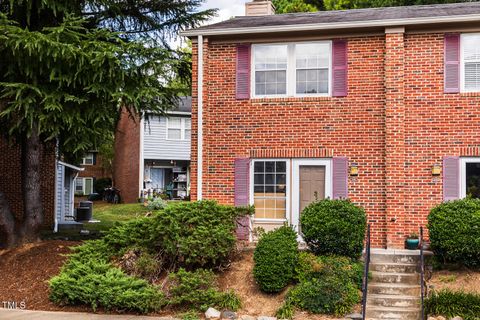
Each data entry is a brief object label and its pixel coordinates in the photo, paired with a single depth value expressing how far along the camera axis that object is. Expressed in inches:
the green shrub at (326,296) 430.0
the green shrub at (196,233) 479.8
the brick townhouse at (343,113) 550.0
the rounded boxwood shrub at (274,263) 456.4
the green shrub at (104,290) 447.2
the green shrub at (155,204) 1128.8
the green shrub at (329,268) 457.1
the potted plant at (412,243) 533.3
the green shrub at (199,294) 449.7
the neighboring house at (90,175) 1573.6
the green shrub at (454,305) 407.1
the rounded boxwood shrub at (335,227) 474.9
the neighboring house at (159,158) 1397.6
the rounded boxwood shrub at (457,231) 449.1
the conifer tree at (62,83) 516.1
